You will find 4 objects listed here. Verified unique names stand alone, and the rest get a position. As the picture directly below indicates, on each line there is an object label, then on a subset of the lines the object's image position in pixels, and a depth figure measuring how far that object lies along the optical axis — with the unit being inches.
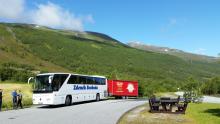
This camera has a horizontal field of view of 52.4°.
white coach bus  722.9
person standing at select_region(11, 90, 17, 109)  701.2
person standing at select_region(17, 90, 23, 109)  703.7
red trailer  1215.3
